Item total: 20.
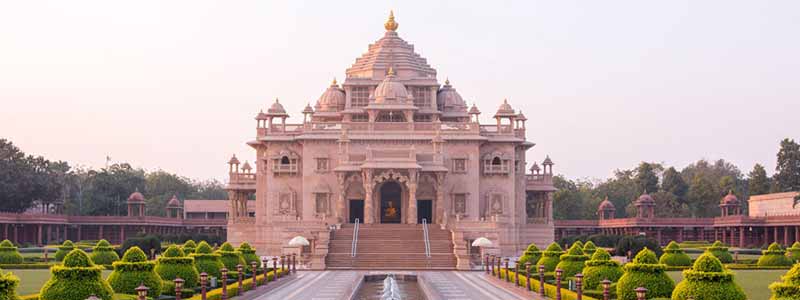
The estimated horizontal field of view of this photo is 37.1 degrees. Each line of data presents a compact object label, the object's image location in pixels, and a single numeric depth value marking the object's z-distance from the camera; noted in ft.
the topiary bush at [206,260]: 119.24
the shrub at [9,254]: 157.17
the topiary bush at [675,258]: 145.79
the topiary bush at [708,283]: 75.36
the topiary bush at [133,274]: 92.94
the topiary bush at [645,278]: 88.53
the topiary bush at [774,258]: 155.53
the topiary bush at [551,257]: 130.82
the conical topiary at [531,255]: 144.97
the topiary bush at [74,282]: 77.25
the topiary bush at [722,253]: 161.13
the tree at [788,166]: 271.90
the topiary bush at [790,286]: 61.41
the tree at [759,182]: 301.84
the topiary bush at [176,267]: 105.91
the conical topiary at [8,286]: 58.61
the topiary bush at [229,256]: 132.87
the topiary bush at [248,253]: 144.36
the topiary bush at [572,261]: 116.37
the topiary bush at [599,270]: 102.53
